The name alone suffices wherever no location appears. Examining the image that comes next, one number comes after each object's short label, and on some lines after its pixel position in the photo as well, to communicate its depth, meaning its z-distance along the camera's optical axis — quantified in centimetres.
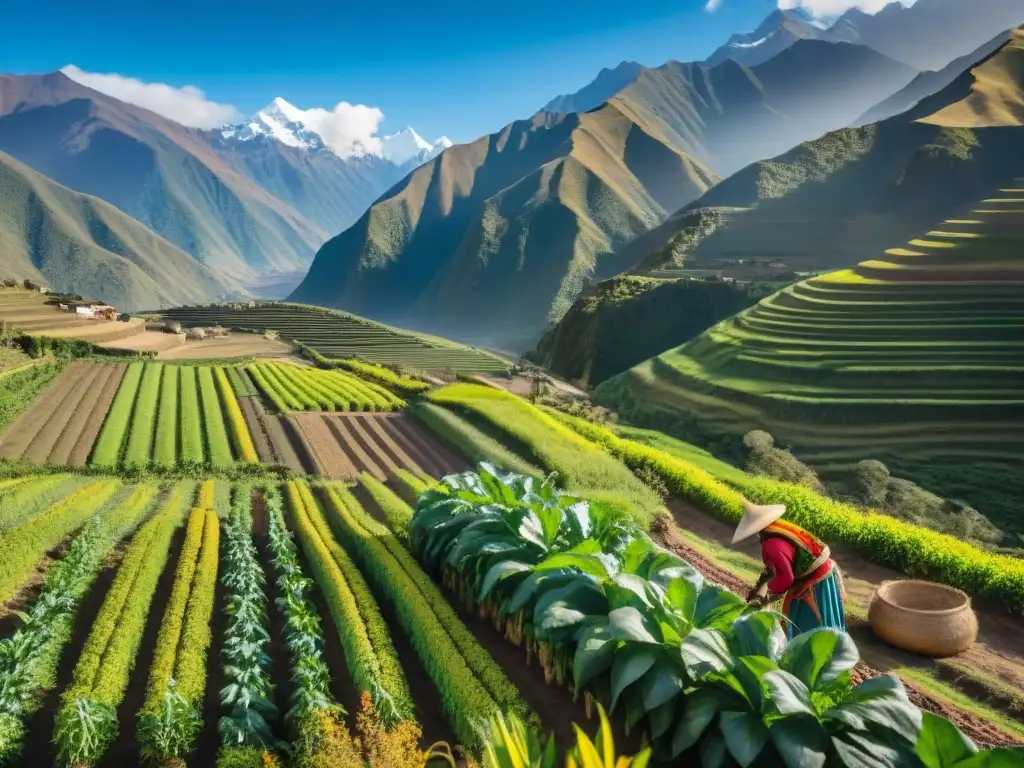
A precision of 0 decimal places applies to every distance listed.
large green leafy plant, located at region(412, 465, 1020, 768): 395
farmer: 650
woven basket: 763
